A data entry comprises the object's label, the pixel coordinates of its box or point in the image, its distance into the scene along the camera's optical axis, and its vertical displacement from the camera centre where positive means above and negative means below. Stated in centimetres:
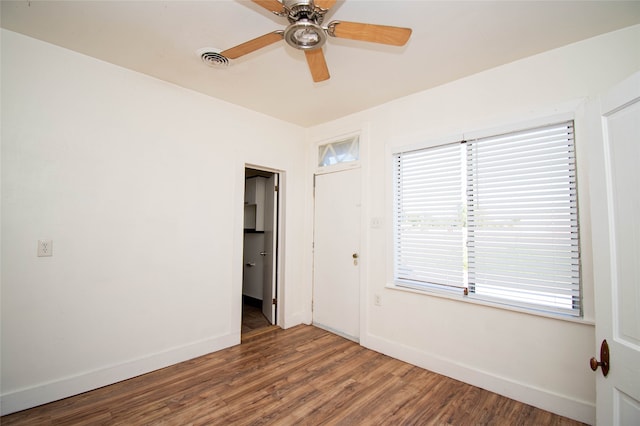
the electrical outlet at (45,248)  213 -19
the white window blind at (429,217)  263 +8
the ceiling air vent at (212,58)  224 +140
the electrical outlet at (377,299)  312 -85
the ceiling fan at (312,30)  147 +112
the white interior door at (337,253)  342 -37
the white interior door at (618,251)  115 -11
